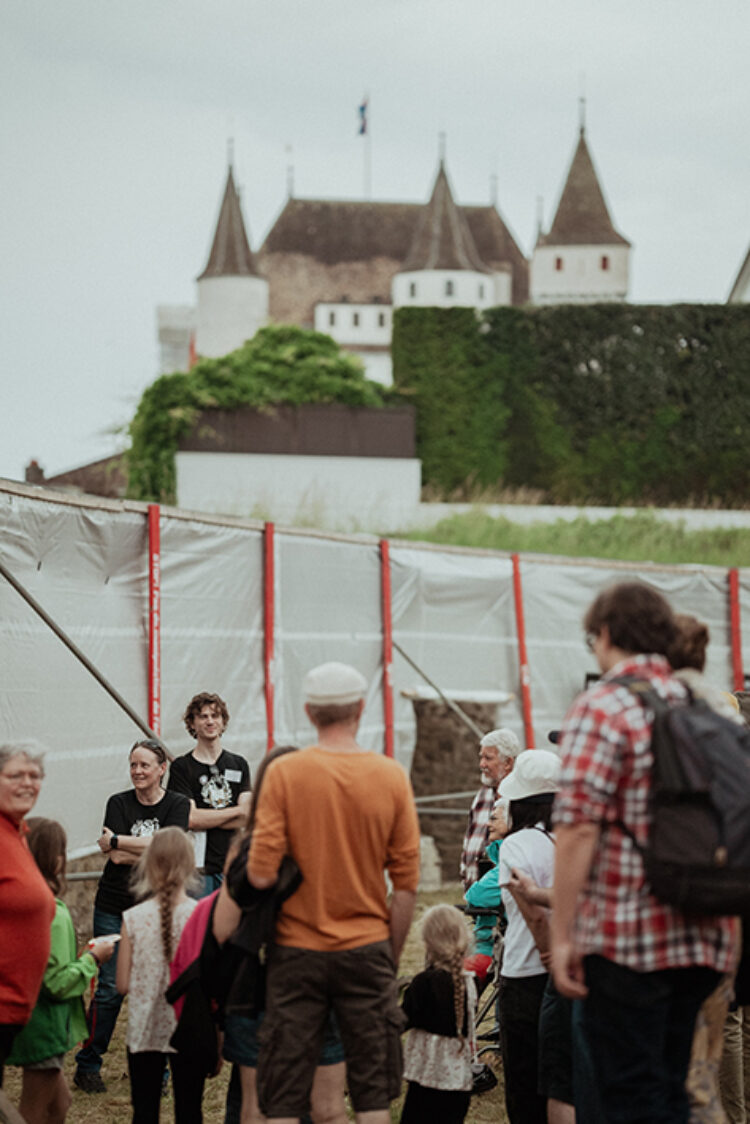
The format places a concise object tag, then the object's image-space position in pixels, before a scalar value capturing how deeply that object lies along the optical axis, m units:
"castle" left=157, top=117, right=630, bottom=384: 56.28
